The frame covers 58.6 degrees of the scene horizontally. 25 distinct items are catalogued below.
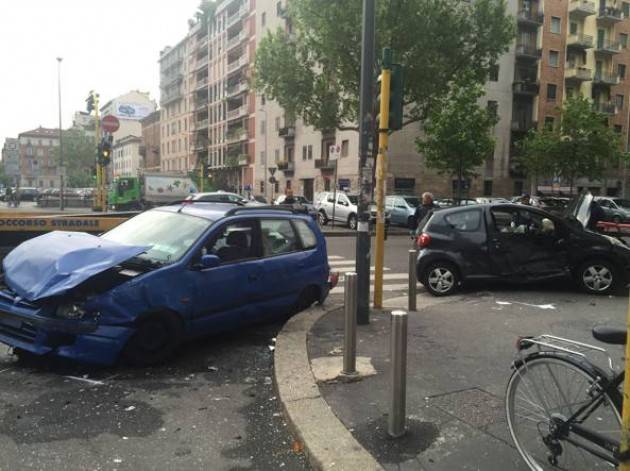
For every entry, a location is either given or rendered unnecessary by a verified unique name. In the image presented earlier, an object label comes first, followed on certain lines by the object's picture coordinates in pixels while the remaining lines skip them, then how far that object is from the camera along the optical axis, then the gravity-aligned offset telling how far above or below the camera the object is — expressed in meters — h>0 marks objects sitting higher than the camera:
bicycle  2.67 -1.14
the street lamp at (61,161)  35.28 +1.18
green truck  39.19 -0.80
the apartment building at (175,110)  84.75 +11.11
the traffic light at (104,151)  24.75 +1.19
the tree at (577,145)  37.28 +2.84
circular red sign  20.94 +2.05
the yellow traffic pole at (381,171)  6.33 +0.15
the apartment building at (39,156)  144.88 +5.41
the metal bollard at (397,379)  3.49 -1.23
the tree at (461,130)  28.72 +2.83
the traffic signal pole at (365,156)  6.39 +0.31
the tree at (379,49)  23.91 +6.09
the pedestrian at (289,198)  16.84 -0.48
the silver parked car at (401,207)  25.48 -1.07
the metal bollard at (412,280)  7.22 -1.23
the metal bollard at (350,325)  4.61 -1.16
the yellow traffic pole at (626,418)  2.32 -0.97
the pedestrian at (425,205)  12.34 -0.45
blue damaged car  4.68 -0.95
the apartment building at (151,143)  99.88 +6.78
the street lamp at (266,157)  57.10 +2.44
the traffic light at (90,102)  24.39 +3.34
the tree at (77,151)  92.12 +4.41
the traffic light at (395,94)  6.39 +1.02
